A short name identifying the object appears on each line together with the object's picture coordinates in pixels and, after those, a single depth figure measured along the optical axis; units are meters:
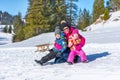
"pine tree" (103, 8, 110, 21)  28.67
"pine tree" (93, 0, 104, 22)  50.02
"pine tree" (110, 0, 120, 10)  39.85
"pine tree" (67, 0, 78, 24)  42.04
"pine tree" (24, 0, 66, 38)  33.30
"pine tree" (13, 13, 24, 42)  65.85
